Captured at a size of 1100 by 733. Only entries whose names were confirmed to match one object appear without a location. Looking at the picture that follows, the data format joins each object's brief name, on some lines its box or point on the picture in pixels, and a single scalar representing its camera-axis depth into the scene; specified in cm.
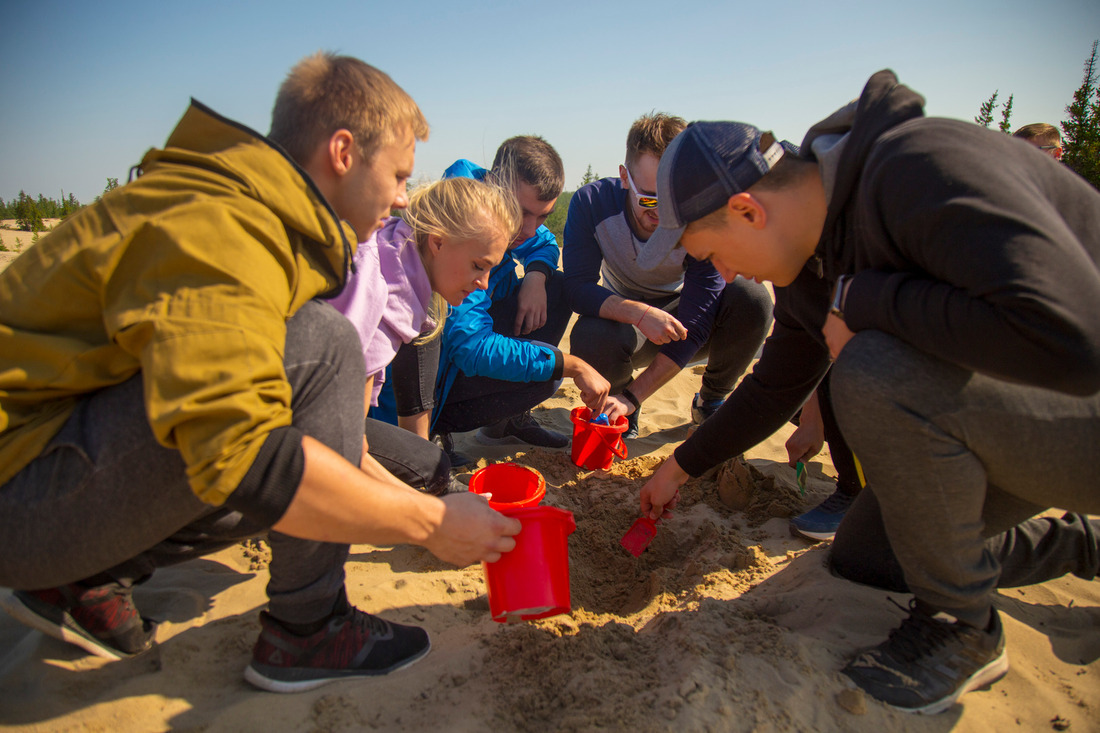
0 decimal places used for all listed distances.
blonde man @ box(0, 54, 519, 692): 108
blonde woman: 223
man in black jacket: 117
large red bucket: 167
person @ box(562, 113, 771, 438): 327
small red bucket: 284
